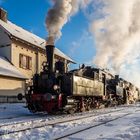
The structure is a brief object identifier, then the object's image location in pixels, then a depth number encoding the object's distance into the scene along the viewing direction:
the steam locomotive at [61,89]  18.53
